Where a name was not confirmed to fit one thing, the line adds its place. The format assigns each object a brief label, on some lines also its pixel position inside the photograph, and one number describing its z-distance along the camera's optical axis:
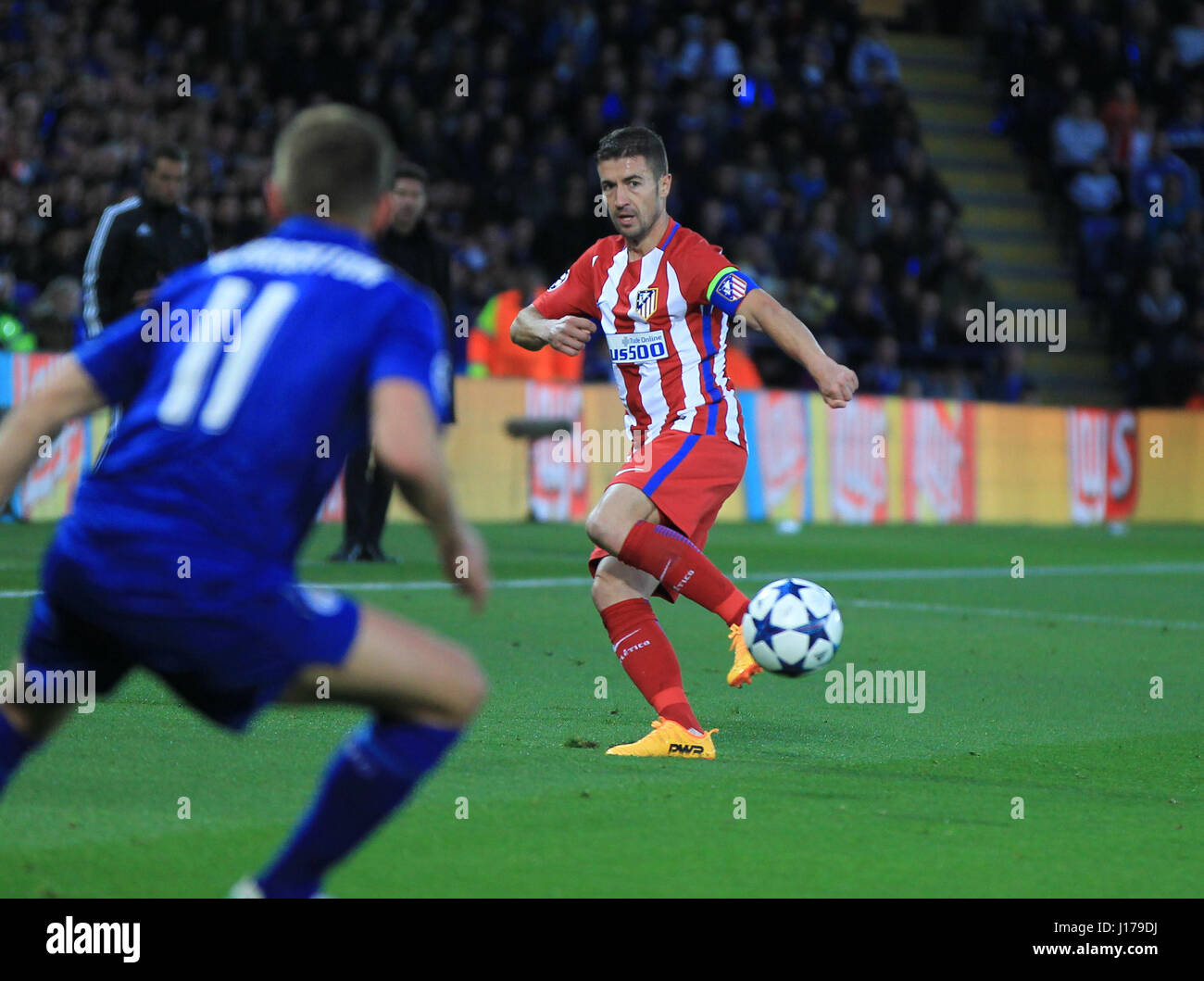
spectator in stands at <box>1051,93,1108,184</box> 25.55
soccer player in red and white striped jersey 5.73
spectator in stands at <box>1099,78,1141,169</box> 25.31
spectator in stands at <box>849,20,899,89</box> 25.06
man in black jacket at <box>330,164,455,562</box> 11.20
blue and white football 5.70
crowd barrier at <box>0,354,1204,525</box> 16.75
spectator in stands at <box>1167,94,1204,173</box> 25.75
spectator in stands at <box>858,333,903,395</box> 20.84
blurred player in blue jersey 3.09
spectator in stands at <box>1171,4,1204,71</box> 27.20
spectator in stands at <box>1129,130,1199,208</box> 24.73
